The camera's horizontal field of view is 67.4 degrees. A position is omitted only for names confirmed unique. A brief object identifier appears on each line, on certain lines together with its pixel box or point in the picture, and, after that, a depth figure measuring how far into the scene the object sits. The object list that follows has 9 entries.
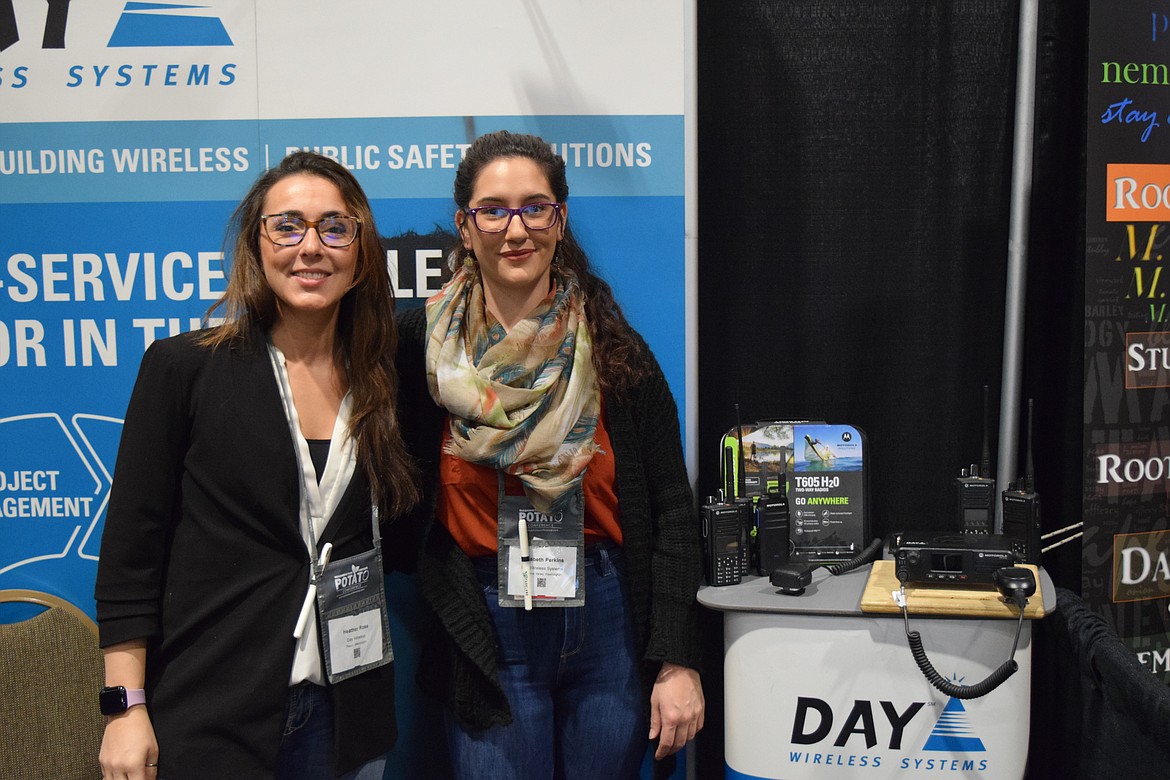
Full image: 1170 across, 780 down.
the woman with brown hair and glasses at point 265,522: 1.31
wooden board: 1.64
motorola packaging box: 1.98
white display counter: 1.68
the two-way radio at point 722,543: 1.83
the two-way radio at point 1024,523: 1.88
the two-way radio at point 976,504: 1.93
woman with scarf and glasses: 1.55
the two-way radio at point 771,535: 1.90
